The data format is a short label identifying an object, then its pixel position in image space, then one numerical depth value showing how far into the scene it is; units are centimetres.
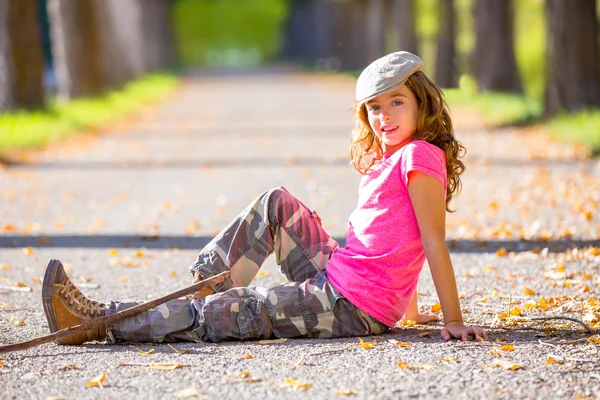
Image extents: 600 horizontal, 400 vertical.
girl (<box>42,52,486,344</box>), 728
